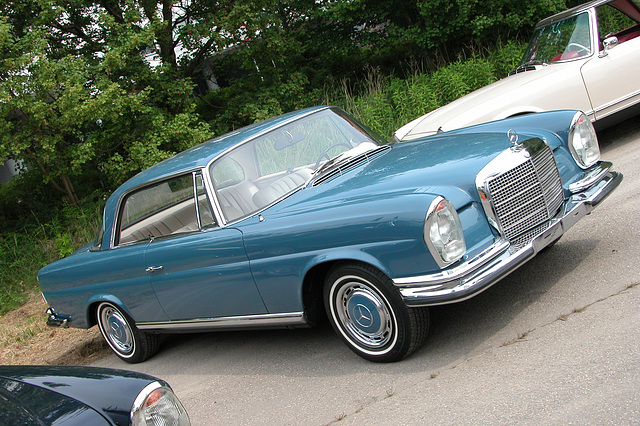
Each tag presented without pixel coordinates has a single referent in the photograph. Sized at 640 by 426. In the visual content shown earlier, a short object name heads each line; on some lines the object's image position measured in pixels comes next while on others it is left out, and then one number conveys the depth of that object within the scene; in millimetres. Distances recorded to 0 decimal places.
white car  7293
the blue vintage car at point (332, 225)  3697
